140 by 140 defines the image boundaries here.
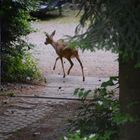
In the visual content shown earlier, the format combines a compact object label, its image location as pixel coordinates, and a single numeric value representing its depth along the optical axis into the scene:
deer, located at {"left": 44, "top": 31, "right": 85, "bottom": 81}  24.73
